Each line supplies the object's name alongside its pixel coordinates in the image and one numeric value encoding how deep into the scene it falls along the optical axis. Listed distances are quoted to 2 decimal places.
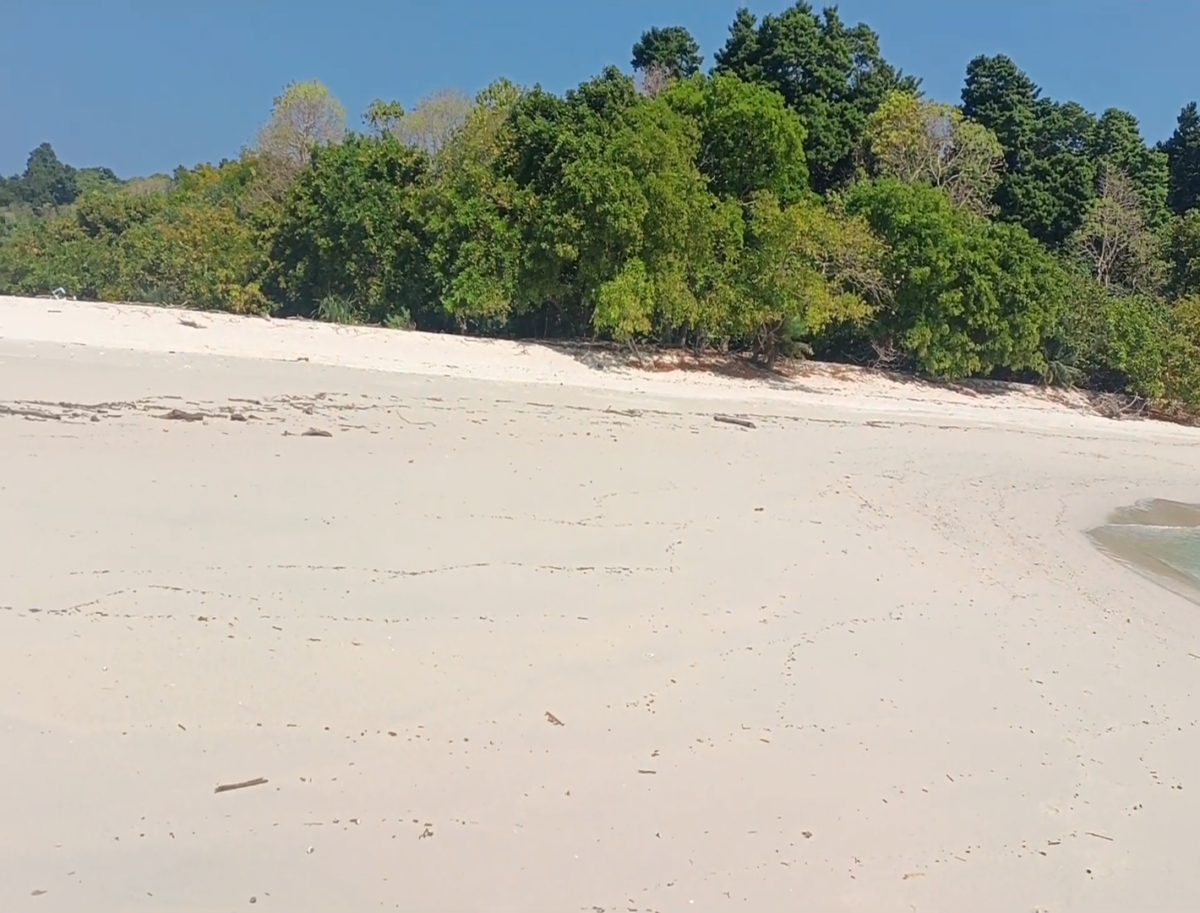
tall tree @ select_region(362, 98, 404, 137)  30.23
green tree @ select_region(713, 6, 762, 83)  27.69
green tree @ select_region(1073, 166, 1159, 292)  25.73
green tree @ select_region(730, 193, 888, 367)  17.72
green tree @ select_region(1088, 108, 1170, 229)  29.64
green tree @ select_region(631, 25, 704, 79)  33.41
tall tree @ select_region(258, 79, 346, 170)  35.59
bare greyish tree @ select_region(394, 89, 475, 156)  32.16
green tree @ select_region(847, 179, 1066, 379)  19.50
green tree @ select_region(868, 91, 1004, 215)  25.05
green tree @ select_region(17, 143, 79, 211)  78.06
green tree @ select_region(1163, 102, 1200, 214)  33.88
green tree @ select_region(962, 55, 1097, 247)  26.52
